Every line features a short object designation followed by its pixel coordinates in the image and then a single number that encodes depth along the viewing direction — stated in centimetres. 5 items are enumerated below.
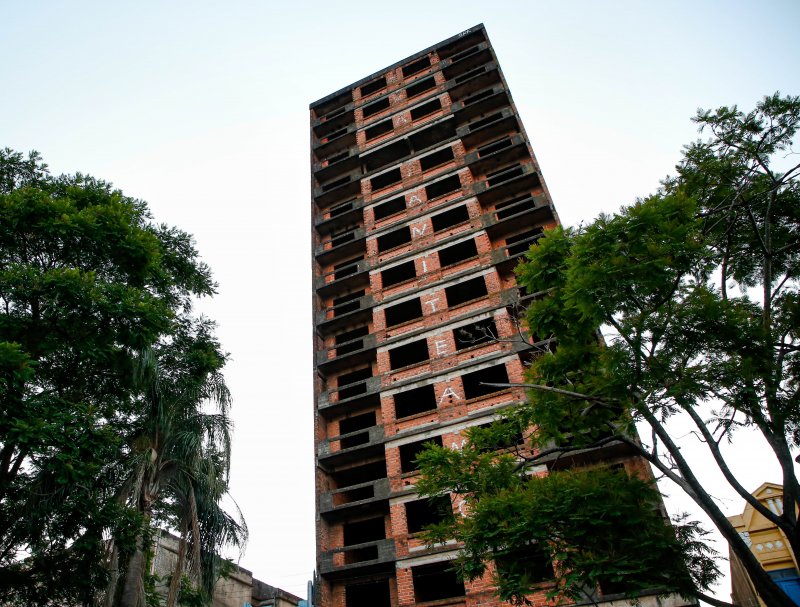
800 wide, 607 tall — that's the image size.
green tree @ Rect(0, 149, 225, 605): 1146
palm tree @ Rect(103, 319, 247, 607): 1508
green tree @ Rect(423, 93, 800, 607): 907
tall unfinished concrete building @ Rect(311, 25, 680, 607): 2148
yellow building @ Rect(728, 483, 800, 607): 1723
